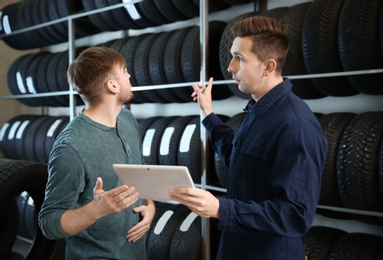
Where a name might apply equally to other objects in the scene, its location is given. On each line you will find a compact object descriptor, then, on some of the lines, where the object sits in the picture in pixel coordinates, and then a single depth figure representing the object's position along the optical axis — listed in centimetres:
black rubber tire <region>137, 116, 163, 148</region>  405
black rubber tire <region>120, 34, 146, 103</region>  405
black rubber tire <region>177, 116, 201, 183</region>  354
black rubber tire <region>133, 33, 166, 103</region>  392
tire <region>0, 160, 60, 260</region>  275
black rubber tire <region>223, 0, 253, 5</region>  357
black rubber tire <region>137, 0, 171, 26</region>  385
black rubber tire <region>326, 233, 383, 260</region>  267
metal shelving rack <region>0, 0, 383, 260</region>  342
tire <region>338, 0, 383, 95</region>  260
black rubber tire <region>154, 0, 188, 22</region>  376
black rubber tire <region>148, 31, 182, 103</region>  380
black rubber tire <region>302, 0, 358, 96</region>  278
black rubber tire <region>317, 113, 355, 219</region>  278
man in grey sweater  170
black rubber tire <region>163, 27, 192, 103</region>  368
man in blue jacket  162
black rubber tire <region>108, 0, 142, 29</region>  410
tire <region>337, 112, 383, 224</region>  261
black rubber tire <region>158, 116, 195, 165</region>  370
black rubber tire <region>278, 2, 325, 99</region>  297
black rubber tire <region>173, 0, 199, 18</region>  366
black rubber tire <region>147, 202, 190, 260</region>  355
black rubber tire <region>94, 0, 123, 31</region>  423
